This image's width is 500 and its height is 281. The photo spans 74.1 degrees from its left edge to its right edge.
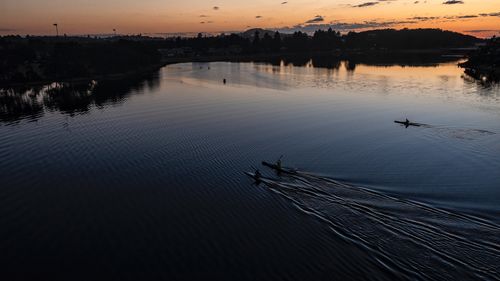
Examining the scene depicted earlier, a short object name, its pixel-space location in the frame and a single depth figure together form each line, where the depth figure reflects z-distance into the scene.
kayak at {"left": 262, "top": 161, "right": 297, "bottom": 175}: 36.25
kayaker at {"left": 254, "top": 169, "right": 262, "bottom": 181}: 35.26
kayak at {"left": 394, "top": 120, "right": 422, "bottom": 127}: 54.83
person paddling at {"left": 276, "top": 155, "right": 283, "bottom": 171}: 36.54
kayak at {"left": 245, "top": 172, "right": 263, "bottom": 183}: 35.09
